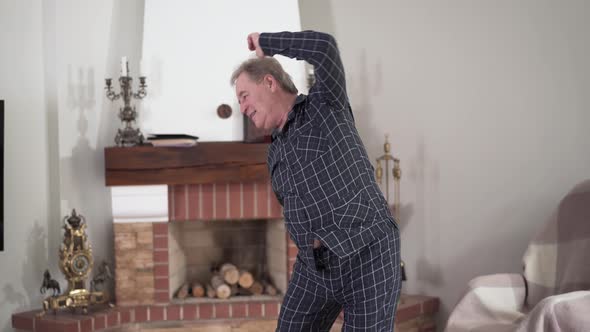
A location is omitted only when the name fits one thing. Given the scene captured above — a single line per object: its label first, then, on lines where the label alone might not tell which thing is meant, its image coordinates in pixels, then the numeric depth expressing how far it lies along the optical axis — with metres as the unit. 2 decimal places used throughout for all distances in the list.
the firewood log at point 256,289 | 3.71
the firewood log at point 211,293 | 3.65
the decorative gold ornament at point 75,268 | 3.32
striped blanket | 2.76
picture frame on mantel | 3.50
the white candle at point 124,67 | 3.43
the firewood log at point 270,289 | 3.68
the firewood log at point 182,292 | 3.63
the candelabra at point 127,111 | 3.46
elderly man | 1.79
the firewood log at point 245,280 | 3.70
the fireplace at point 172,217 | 3.39
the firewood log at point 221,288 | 3.62
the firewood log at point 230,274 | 3.69
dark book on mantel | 3.37
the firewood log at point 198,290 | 3.65
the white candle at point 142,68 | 3.59
